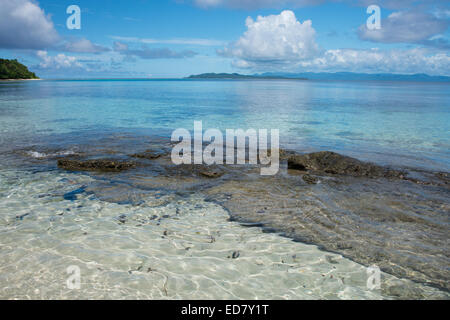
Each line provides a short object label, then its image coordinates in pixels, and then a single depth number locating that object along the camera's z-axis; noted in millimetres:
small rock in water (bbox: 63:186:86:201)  8164
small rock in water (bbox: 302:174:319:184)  9916
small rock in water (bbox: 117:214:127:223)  6961
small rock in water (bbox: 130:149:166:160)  12591
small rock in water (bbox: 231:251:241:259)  5689
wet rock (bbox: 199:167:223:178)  10341
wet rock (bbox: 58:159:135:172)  10820
